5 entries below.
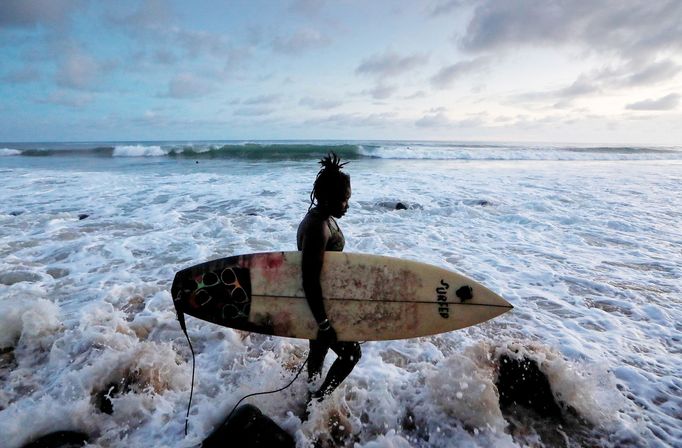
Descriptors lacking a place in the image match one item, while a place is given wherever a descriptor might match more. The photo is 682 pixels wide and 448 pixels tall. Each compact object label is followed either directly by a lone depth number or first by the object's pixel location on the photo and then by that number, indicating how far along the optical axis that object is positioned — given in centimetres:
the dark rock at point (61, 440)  248
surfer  219
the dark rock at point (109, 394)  283
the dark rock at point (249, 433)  233
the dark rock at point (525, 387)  288
